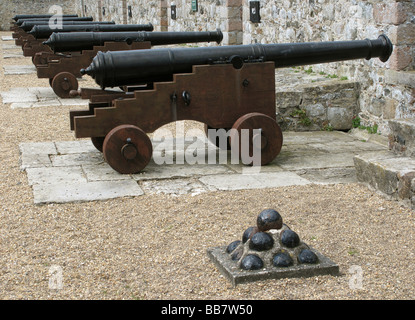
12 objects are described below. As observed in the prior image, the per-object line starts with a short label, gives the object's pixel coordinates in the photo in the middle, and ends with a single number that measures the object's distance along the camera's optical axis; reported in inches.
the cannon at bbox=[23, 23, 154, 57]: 440.1
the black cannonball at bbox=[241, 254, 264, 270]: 129.2
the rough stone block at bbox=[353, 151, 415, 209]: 175.8
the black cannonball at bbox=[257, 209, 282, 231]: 132.6
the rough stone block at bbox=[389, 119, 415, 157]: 196.1
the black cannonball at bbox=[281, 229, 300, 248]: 131.4
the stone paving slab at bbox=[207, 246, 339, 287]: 127.6
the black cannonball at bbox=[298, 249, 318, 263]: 131.5
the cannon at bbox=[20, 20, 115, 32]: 574.3
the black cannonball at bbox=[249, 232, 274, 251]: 130.9
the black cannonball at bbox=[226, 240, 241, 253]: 137.6
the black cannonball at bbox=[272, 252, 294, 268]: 129.8
